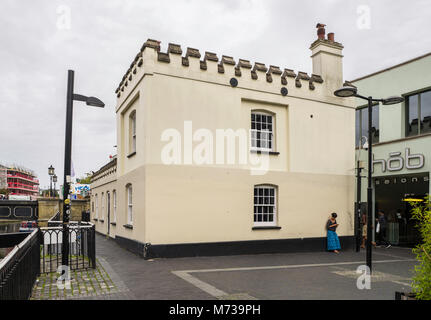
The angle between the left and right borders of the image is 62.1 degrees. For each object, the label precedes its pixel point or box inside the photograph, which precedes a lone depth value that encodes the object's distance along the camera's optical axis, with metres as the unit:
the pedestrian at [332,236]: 14.98
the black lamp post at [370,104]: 9.82
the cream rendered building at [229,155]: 12.70
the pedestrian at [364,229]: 17.25
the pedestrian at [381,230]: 17.91
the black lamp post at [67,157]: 8.38
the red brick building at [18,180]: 146.89
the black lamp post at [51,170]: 27.85
